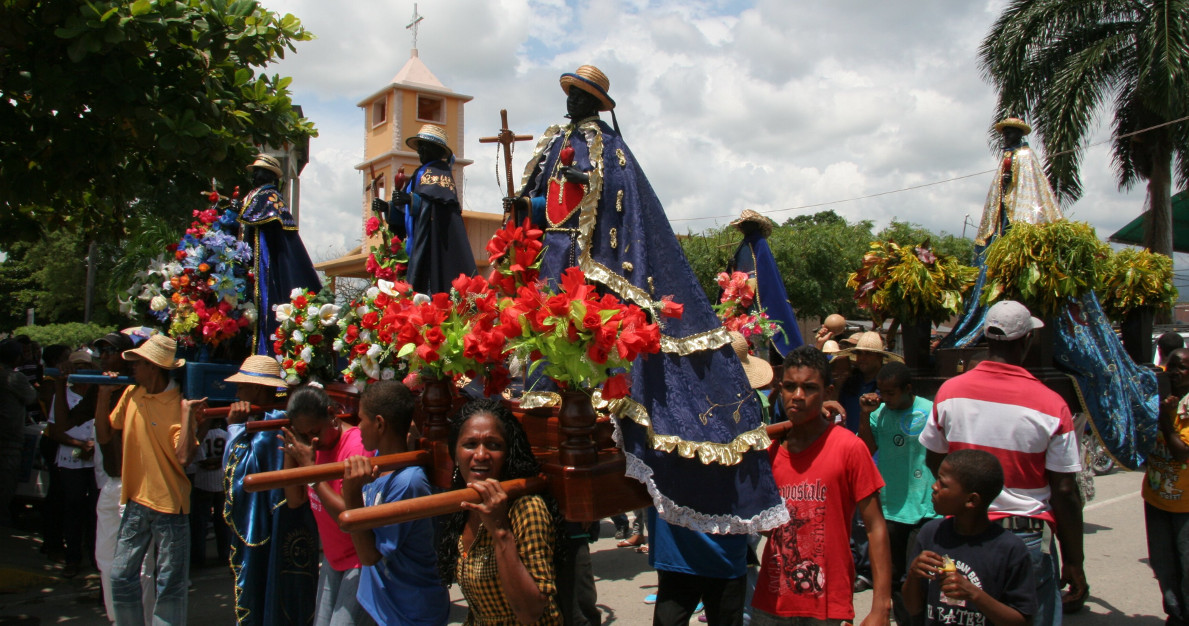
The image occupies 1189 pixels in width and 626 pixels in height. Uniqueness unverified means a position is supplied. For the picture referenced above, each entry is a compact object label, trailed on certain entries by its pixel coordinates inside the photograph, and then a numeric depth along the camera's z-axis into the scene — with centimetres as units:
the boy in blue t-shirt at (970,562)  315
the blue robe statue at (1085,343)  586
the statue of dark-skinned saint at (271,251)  649
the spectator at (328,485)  388
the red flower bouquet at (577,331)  265
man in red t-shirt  332
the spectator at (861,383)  650
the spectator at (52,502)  788
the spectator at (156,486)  495
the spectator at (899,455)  520
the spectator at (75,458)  728
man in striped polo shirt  375
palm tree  1656
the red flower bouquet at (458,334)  296
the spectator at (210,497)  737
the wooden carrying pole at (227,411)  489
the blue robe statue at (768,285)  748
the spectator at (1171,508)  516
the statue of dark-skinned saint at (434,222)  557
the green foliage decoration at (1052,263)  602
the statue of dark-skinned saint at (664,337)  315
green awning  2111
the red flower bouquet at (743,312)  709
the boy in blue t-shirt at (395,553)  347
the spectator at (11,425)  769
